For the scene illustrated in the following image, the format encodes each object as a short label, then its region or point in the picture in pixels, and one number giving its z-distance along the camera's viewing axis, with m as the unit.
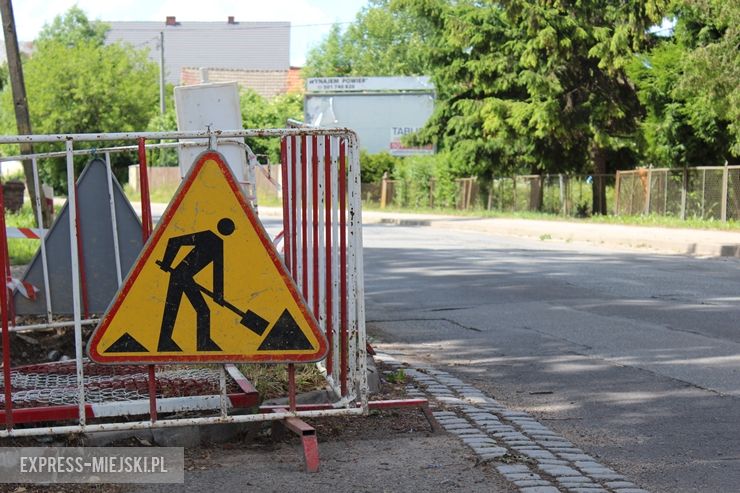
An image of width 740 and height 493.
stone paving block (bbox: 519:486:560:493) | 8.35
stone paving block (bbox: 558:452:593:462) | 9.59
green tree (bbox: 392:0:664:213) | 59.97
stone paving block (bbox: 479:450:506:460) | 9.35
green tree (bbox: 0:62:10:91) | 109.55
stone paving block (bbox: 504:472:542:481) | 8.71
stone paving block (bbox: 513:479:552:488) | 8.51
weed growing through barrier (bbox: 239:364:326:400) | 11.18
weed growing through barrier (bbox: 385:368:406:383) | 13.16
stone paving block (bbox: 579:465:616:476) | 9.12
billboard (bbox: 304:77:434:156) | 115.39
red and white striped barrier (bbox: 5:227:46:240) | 16.77
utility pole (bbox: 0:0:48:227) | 27.15
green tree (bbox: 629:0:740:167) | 44.23
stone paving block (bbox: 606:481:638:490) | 8.67
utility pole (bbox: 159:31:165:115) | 109.65
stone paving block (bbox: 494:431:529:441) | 10.29
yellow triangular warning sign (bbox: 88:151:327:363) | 9.22
